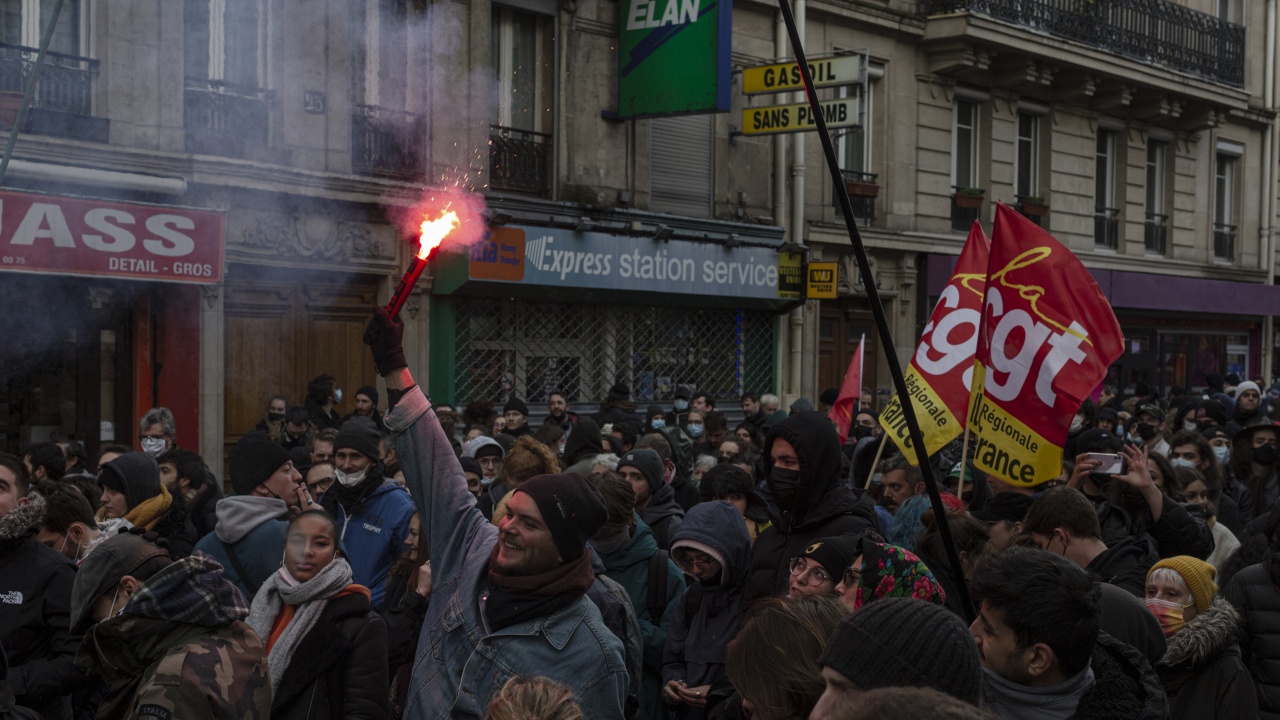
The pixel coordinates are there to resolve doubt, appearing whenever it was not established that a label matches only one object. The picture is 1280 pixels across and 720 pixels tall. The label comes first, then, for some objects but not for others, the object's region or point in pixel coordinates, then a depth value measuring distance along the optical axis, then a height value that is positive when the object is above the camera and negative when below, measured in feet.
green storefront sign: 45.32 +9.22
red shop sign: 32.40 +1.66
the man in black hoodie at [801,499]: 14.51 -2.07
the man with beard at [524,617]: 10.51 -2.53
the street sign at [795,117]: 46.68 +7.30
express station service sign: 44.11 +1.79
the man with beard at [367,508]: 18.30 -2.87
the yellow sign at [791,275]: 55.77 +1.69
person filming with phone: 17.16 -2.62
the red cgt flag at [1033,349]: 19.04 -0.44
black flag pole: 12.34 -0.46
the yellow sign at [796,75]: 45.55 +8.64
